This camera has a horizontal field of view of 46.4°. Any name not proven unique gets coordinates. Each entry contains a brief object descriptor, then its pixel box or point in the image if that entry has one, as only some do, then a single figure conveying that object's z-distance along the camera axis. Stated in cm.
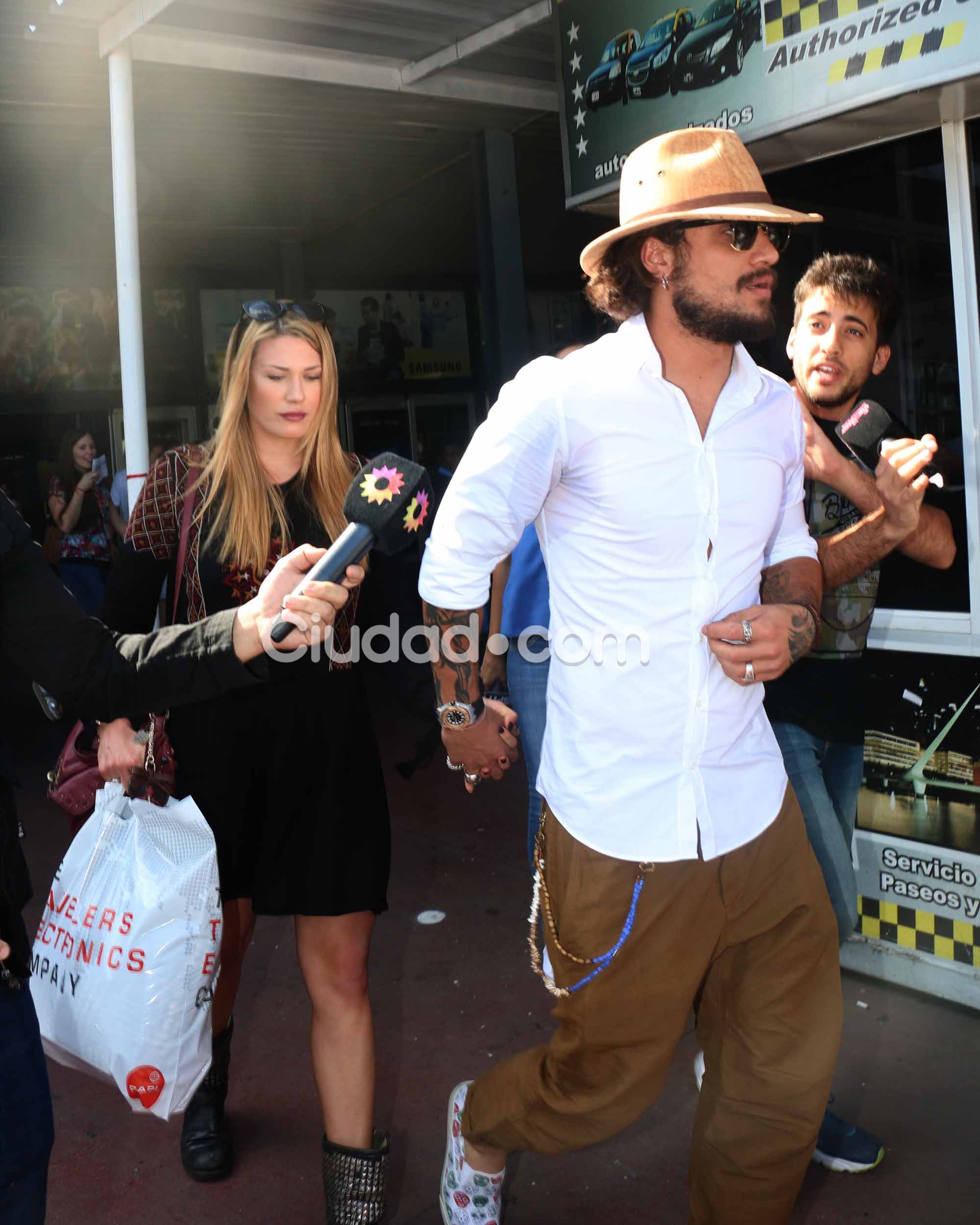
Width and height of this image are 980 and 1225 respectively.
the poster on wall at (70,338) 1342
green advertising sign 322
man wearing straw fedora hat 213
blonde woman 259
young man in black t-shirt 281
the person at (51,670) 160
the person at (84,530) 873
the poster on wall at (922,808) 354
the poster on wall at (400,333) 1520
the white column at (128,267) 484
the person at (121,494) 1014
